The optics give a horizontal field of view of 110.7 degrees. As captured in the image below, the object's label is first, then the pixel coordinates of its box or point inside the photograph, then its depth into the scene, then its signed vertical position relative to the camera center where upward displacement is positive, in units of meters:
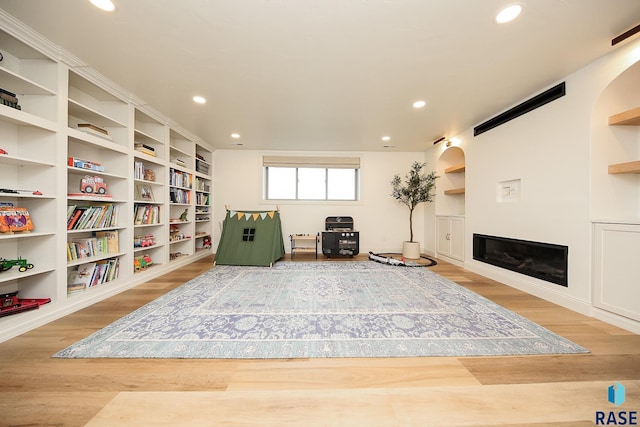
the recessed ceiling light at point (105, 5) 1.49 +1.42
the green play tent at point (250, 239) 3.95 -0.48
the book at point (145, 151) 3.06 +0.88
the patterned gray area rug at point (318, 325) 1.53 -0.94
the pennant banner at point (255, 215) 4.17 -0.04
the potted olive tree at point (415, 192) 4.66 +0.49
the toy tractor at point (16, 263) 1.74 -0.43
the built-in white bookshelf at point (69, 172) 1.88 +0.42
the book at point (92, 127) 2.36 +0.93
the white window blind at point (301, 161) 5.20 +1.23
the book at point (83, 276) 2.40 -0.71
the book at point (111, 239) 2.62 -0.33
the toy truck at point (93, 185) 2.41 +0.30
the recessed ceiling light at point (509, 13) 1.51 +1.43
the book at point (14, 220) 1.72 -0.07
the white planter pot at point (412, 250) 4.66 -0.75
